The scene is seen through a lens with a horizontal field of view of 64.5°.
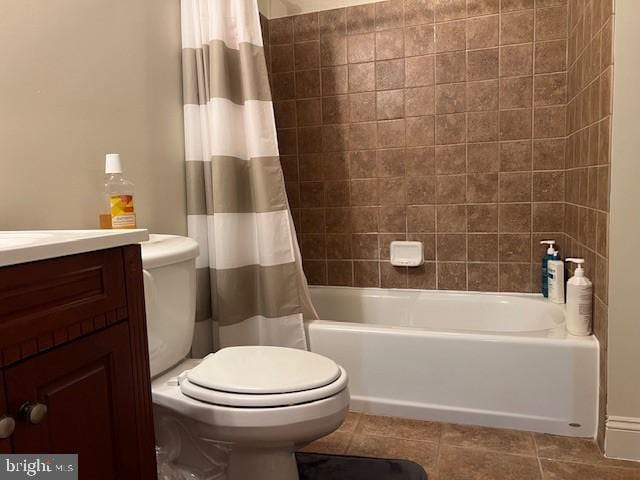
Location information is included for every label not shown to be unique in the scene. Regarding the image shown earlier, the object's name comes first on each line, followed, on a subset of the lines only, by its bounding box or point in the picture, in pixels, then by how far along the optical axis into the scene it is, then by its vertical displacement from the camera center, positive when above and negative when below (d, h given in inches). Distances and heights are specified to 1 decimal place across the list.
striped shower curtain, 77.2 +2.1
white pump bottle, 72.3 -16.8
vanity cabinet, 29.5 -10.6
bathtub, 72.2 -27.7
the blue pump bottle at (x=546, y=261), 90.7 -13.8
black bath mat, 64.7 -36.3
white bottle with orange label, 58.6 -0.3
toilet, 48.7 -19.9
